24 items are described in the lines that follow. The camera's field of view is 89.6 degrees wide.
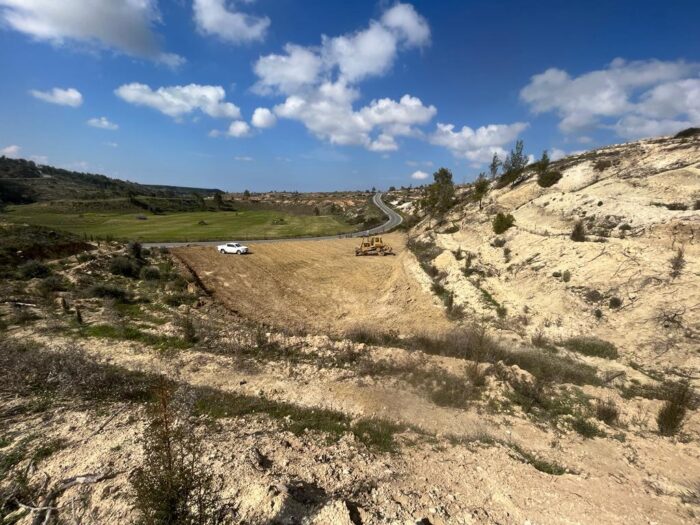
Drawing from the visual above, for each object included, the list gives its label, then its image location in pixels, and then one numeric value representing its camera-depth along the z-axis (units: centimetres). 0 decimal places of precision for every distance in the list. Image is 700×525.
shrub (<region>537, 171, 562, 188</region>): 3027
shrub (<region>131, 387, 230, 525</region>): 502
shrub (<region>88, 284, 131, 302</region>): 1845
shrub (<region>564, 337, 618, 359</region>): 1381
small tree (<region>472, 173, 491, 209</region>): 3888
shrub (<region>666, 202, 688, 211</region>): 1970
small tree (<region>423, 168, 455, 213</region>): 4909
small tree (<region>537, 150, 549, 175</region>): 3304
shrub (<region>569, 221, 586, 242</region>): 2111
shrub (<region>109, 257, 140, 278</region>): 2402
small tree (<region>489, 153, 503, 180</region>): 5611
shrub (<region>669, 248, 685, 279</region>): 1571
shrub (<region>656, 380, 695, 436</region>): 896
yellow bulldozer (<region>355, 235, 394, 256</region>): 4150
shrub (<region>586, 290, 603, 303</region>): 1680
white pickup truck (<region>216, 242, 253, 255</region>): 3792
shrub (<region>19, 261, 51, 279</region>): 2015
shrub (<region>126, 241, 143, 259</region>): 2920
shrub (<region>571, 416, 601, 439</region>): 884
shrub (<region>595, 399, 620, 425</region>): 934
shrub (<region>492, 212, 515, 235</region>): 2780
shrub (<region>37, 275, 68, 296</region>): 1820
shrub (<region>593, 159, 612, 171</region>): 2822
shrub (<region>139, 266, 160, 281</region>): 2412
